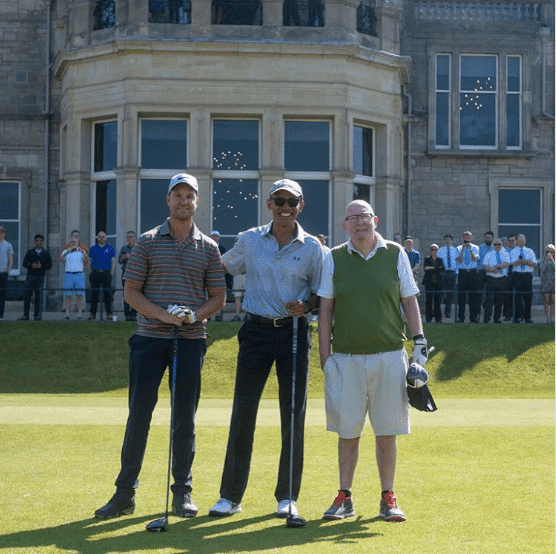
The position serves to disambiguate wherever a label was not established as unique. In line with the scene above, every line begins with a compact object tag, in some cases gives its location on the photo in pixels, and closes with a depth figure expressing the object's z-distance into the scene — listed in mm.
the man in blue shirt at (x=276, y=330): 7812
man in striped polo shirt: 7738
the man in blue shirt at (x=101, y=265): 22203
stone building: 24672
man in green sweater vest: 7637
